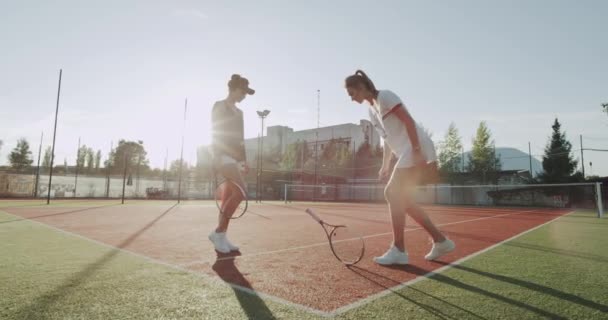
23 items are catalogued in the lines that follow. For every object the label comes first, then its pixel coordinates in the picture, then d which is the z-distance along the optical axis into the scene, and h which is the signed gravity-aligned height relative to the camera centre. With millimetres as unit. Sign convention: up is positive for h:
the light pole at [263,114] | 38969 +8924
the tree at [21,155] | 53906 +4509
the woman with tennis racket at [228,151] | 4699 +528
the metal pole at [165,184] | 39412 +75
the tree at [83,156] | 83125 +7158
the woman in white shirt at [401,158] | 3867 +392
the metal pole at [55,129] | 20319 +3435
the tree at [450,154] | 41531 +4861
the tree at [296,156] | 62625 +6451
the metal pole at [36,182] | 30694 +0
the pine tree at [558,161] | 37406 +3807
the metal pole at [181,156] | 29756 +2807
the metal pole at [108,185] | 34500 -170
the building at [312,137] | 66938 +12025
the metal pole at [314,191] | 47378 -507
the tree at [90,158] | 86562 +6801
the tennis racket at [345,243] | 3899 -707
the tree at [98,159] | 87250 +6616
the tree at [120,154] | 67000 +6537
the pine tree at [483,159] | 39312 +3956
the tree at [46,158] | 76688 +6049
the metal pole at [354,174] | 48862 +2415
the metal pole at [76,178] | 34534 +525
